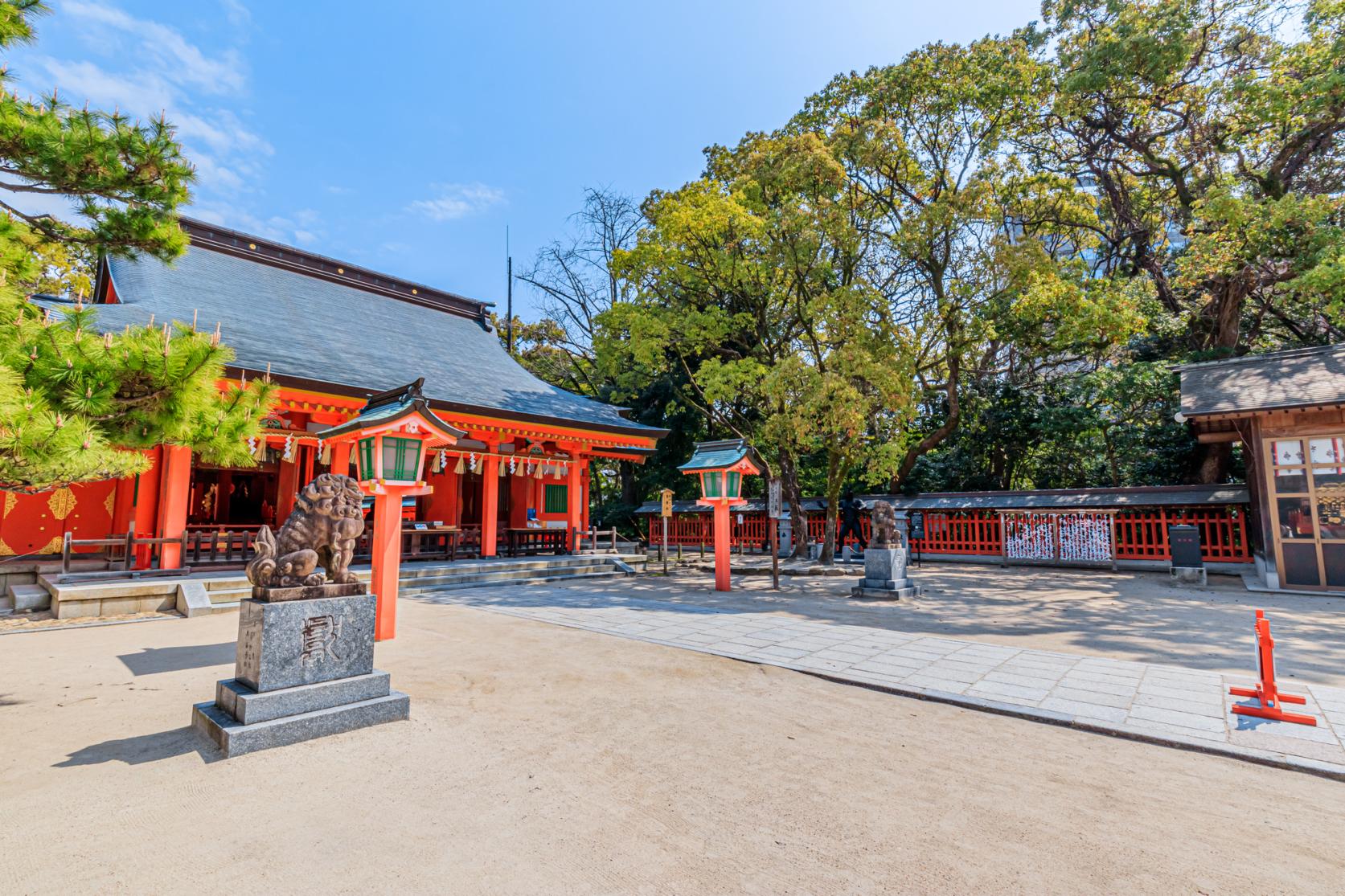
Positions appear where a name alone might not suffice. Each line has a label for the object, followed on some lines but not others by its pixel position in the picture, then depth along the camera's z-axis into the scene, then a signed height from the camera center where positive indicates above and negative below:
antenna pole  25.47 +8.98
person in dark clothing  15.73 -0.04
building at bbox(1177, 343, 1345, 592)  9.88 +0.99
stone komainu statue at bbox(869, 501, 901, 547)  10.57 -0.18
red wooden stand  4.14 -1.22
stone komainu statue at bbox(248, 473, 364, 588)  4.17 -0.16
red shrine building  10.25 +2.05
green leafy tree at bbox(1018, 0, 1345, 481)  11.68 +8.39
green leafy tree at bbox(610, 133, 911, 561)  12.18 +5.07
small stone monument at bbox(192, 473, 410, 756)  3.76 -0.88
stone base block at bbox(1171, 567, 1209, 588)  11.38 -1.18
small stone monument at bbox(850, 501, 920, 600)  10.17 -0.85
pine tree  3.21 +1.00
